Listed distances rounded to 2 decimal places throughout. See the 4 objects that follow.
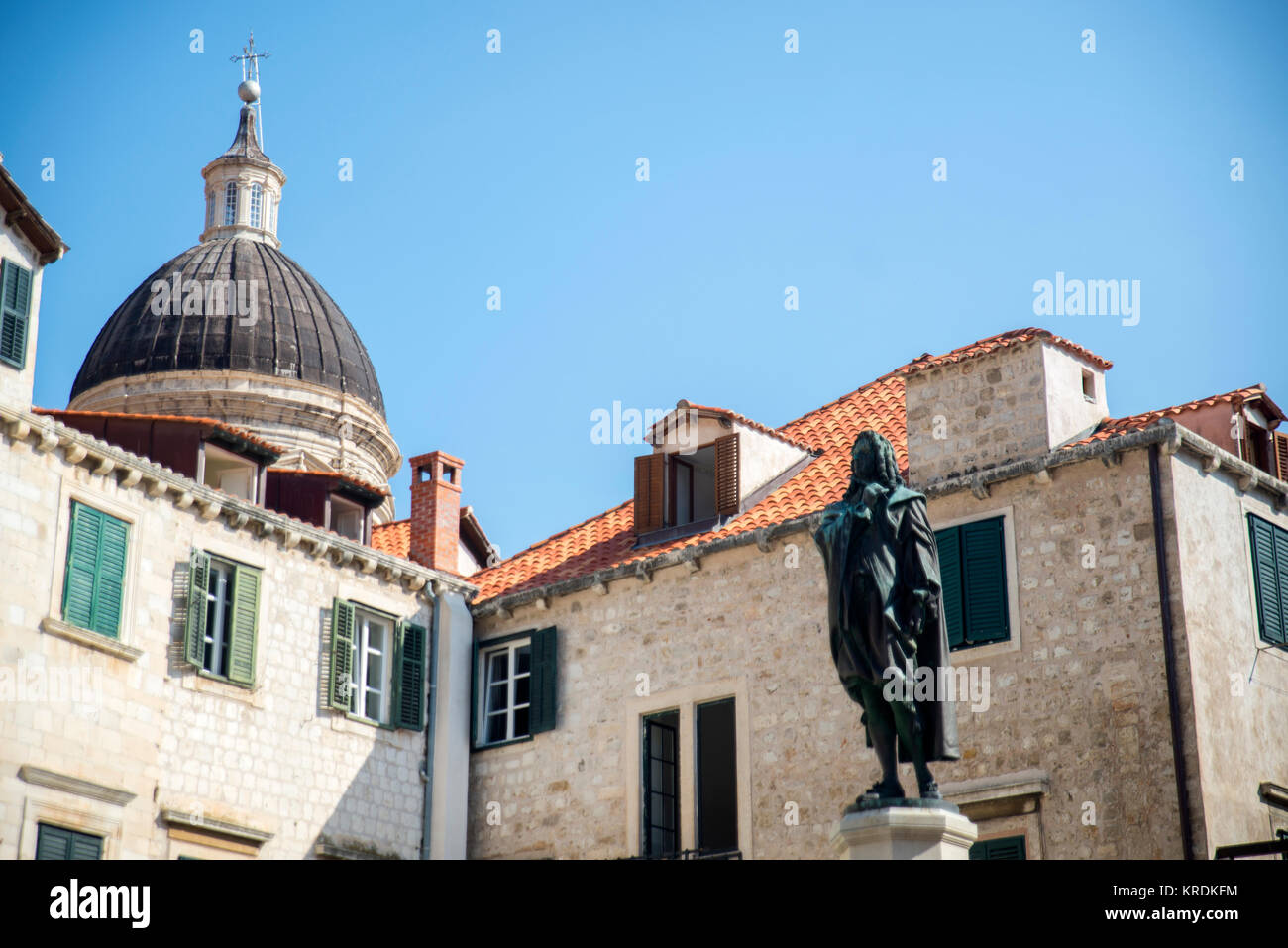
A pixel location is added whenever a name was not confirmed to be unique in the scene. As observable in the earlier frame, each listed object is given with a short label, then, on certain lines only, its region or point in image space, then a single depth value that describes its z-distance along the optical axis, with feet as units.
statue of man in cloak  43.27
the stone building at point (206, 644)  69.77
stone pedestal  41.47
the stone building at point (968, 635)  67.92
